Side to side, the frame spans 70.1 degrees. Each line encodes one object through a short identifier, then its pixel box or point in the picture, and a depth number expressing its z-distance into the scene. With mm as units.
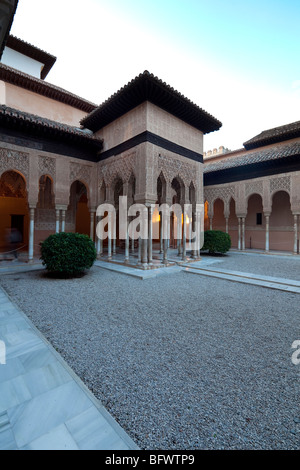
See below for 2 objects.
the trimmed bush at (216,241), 11492
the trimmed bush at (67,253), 6191
